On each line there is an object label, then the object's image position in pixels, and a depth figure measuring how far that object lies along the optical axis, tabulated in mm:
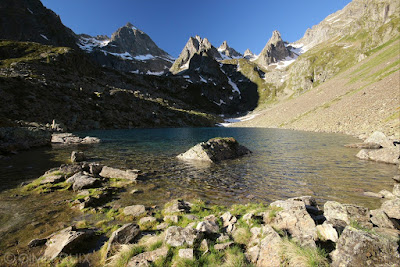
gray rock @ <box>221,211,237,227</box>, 8070
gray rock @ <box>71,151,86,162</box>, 24244
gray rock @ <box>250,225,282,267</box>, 5335
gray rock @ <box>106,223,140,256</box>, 7040
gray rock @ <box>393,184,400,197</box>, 11282
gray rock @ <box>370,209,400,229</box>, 6912
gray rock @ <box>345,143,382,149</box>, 25984
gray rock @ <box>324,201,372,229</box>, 6956
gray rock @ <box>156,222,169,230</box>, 8939
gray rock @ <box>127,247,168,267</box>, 5877
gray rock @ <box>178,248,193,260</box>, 5812
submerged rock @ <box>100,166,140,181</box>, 17219
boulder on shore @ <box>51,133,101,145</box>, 43000
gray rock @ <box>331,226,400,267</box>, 4230
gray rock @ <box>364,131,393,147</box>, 24975
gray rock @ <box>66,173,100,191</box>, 14417
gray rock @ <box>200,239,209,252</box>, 6242
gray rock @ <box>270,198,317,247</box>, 5980
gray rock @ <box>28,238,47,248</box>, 7543
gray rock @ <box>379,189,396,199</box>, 11672
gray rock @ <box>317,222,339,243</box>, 5664
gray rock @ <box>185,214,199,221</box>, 9484
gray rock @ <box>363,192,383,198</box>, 12262
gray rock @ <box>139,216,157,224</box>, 9479
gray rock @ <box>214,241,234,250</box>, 6232
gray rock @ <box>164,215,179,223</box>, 9514
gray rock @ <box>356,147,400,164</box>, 20234
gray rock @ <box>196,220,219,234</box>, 7154
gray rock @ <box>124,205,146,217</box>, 10609
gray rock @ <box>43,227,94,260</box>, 6969
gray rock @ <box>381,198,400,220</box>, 8188
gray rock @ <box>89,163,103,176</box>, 18500
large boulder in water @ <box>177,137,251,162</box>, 25577
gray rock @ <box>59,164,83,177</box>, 17139
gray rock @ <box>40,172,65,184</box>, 14984
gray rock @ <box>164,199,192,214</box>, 10706
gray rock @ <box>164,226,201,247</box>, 6496
